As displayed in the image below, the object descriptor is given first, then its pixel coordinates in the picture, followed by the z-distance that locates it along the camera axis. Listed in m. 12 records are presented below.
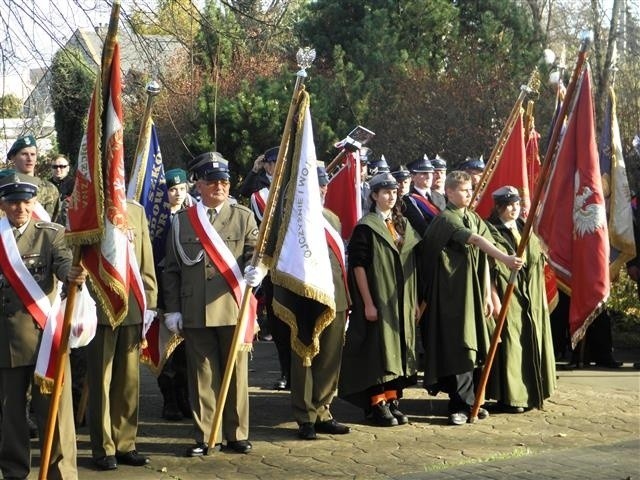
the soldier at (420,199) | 10.35
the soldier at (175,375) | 9.42
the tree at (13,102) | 11.14
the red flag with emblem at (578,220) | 9.63
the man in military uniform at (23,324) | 6.99
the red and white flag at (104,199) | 6.90
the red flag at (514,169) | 11.16
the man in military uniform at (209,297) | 8.12
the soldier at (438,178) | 11.36
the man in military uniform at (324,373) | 8.68
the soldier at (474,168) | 11.80
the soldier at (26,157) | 9.21
